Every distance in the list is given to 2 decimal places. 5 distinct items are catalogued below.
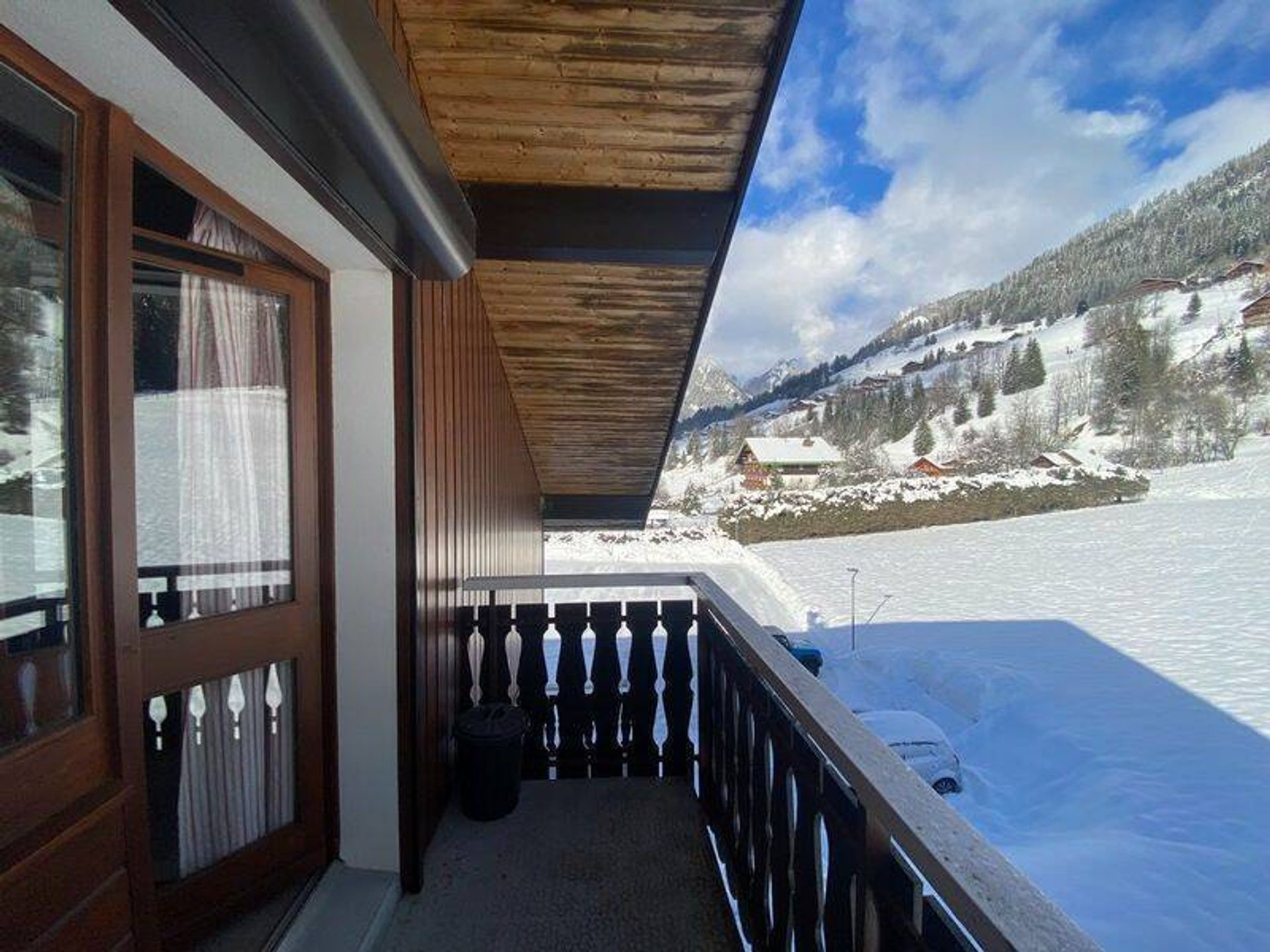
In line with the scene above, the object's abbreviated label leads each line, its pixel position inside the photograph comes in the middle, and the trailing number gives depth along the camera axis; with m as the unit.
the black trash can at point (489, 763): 2.45
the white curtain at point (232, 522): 1.59
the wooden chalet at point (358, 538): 0.98
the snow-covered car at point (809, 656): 9.13
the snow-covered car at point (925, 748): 6.80
